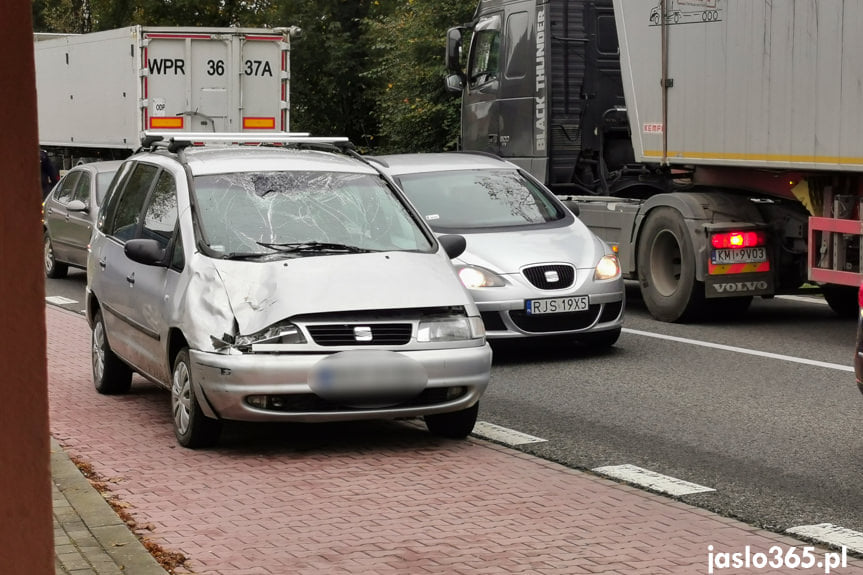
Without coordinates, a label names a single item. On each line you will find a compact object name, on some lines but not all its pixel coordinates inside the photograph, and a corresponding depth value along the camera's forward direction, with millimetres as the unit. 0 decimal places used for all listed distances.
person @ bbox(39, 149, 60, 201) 25666
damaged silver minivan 7637
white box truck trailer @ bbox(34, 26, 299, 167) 25609
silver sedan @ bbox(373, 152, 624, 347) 11219
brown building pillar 3619
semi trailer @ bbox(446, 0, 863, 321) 12141
